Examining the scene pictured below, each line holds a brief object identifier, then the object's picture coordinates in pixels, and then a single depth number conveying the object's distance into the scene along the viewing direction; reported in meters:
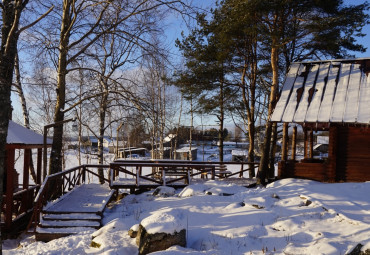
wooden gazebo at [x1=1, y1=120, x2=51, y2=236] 8.62
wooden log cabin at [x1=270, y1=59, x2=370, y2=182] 10.05
